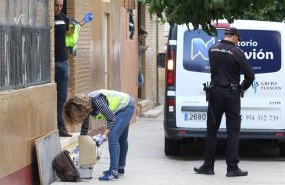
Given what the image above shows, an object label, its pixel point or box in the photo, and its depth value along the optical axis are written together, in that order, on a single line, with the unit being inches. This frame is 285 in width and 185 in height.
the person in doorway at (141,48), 848.4
